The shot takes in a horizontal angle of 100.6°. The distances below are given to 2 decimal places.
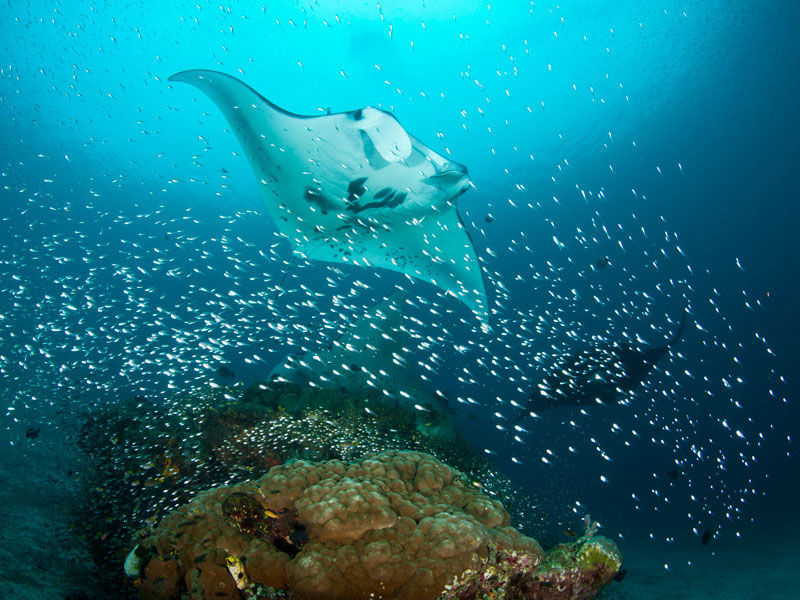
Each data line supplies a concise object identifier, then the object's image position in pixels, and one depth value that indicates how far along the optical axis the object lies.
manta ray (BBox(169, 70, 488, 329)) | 5.43
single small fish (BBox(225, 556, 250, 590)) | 2.63
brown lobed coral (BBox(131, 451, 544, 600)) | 2.56
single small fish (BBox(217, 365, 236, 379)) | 7.52
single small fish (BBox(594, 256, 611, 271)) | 7.70
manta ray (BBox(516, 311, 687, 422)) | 9.05
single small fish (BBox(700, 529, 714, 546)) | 6.93
